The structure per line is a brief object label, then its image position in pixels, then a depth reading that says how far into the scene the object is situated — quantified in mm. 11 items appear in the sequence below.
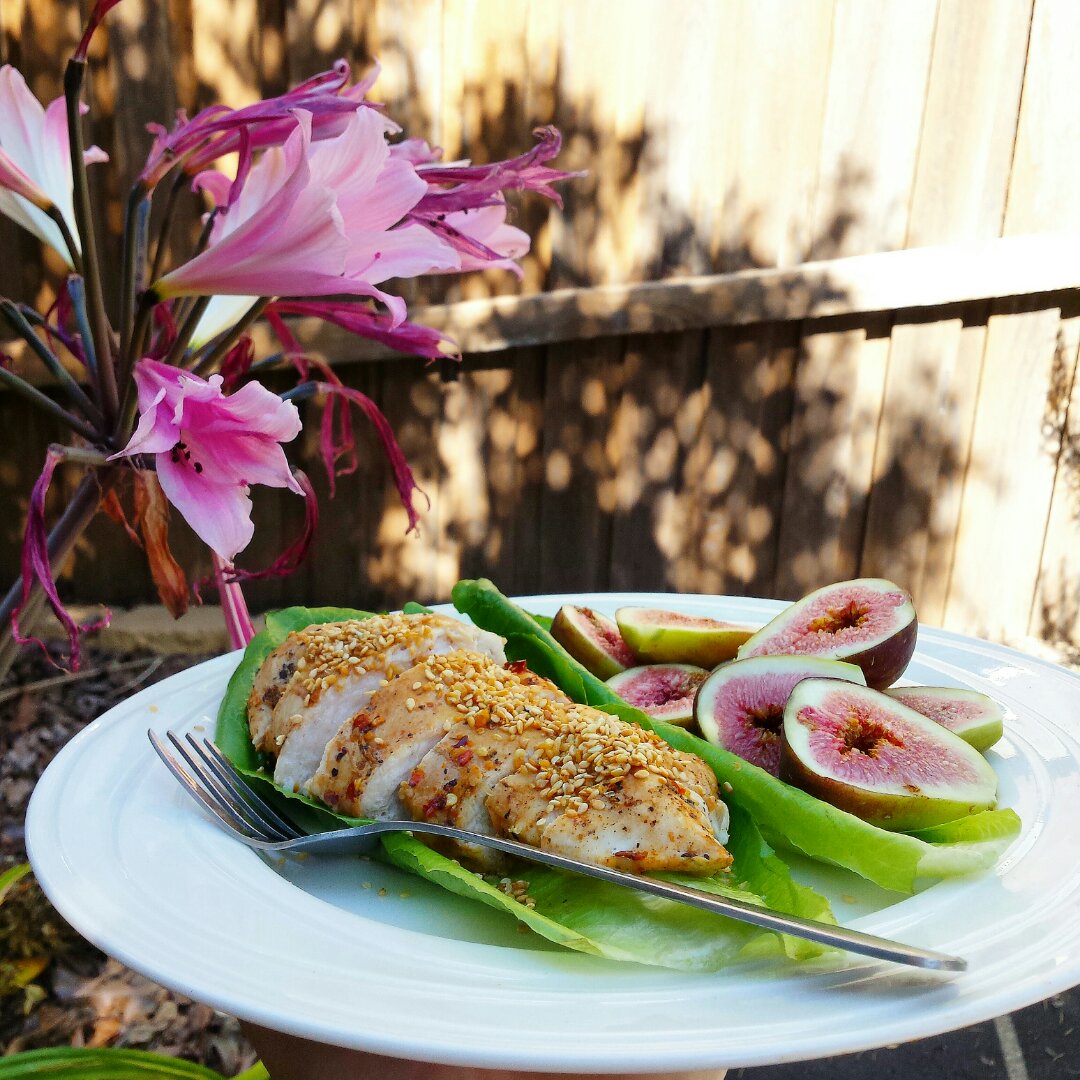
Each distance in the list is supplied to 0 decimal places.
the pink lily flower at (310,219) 410
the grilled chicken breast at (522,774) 454
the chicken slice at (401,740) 482
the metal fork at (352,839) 397
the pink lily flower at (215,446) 387
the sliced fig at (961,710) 511
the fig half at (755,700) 521
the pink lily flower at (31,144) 439
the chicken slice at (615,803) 452
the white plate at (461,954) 379
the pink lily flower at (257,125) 422
